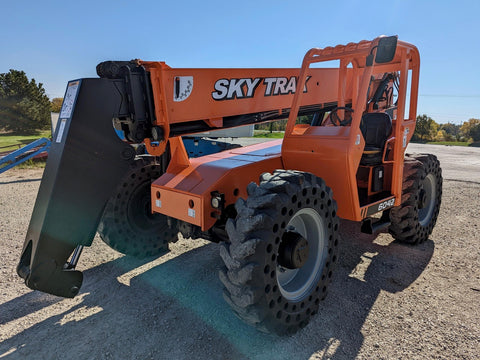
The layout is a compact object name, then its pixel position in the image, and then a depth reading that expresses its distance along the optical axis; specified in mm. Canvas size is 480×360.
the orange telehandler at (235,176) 2725
